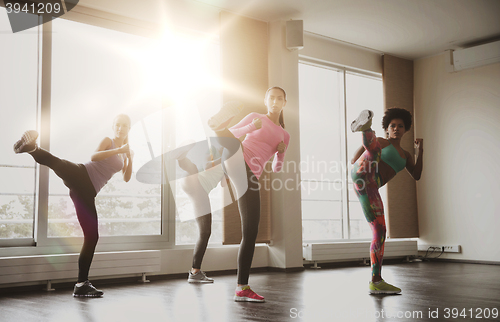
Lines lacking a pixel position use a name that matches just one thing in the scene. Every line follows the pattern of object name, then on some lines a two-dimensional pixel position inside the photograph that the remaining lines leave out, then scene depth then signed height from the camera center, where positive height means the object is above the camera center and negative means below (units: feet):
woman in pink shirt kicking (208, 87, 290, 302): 9.17 +0.61
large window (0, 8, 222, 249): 13.21 +2.65
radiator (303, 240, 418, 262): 18.04 -2.43
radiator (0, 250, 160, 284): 11.79 -1.97
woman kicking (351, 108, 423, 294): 10.24 +0.46
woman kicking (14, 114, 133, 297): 10.71 +0.36
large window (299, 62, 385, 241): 19.75 +1.85
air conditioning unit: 19.74 +6.01
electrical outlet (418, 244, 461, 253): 20.80 -2.62
